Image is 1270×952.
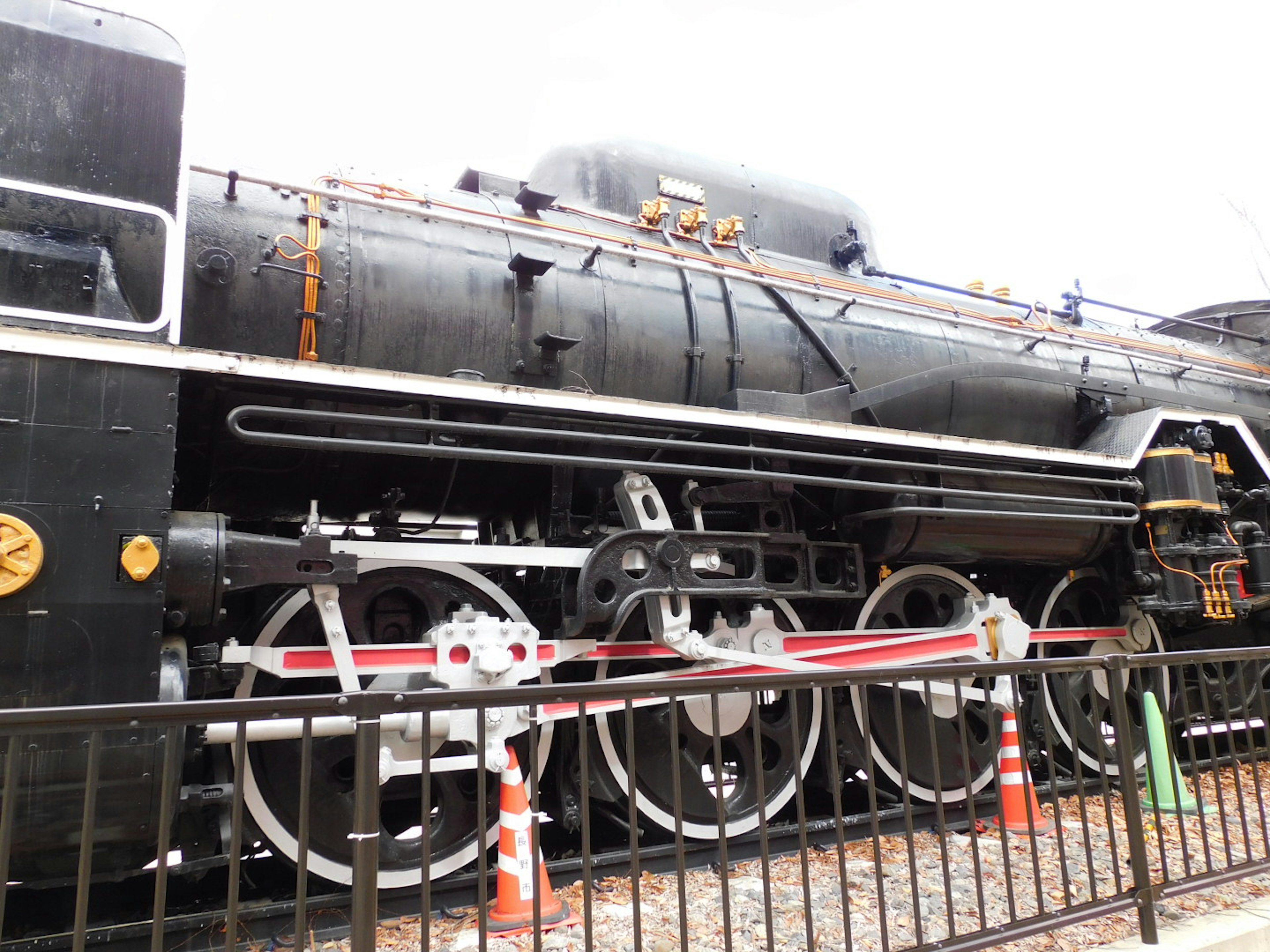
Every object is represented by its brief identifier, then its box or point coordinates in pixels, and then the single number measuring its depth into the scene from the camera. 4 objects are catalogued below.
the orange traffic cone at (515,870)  3.12
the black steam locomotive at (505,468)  2.46
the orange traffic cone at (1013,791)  4.48
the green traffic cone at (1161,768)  4.57
